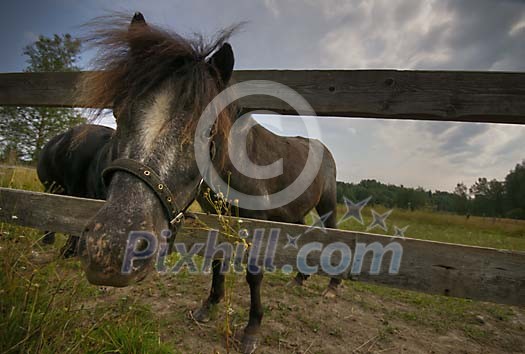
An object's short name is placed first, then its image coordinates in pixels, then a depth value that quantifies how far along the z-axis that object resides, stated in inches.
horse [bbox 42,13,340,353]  48.6
